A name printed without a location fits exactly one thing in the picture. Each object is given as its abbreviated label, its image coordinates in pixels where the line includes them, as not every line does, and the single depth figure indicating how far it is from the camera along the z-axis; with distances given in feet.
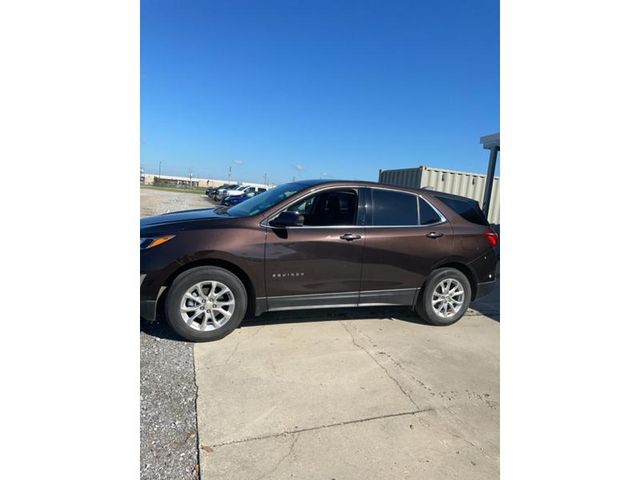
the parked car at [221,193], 91.13
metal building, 36.27
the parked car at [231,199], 72.08
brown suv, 11.78
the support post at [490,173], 31.74
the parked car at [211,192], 102.90
